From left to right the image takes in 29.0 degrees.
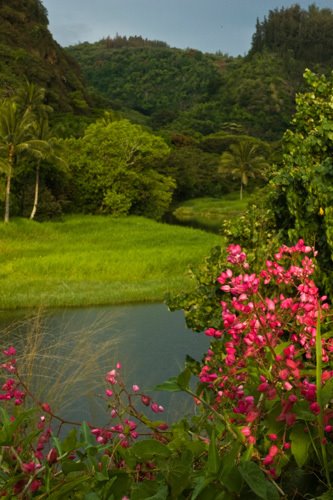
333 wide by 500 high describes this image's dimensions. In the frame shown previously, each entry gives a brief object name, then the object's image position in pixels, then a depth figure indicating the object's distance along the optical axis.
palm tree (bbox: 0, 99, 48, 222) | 38.97
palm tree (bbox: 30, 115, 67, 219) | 42.96
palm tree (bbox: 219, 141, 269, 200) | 75.94
